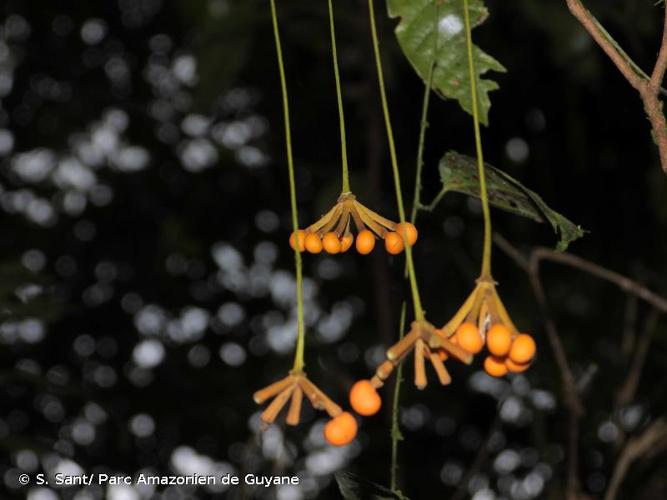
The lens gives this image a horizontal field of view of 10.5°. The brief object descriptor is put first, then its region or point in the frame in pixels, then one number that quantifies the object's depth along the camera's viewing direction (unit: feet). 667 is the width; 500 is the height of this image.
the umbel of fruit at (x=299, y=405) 3.87
